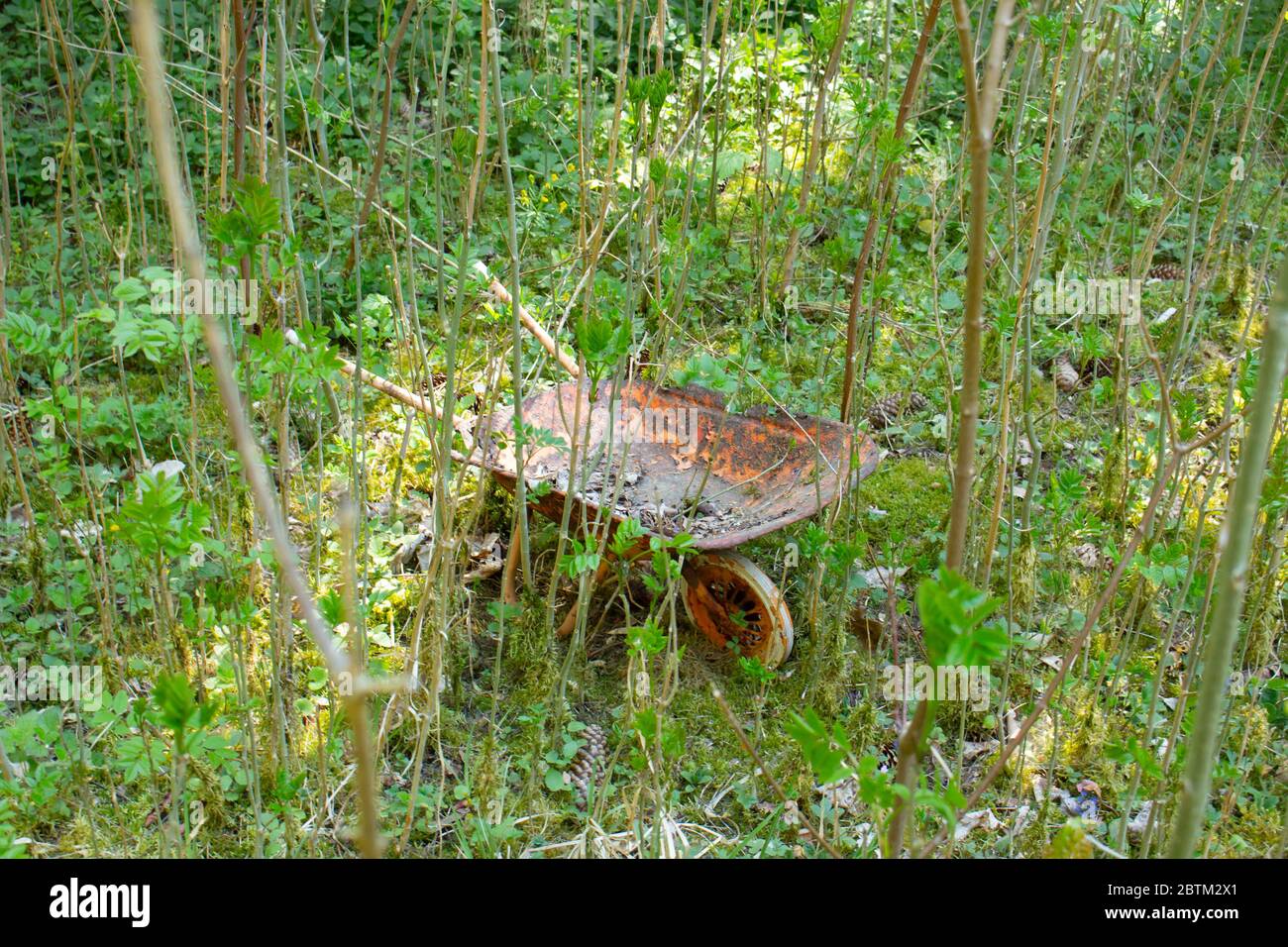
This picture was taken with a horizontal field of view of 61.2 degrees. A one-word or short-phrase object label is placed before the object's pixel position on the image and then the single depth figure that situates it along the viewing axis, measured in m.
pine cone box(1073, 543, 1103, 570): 3.66
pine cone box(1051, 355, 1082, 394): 4.56
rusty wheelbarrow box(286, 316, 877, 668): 3.04
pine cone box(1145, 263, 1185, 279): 5.09
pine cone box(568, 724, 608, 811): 2.76
